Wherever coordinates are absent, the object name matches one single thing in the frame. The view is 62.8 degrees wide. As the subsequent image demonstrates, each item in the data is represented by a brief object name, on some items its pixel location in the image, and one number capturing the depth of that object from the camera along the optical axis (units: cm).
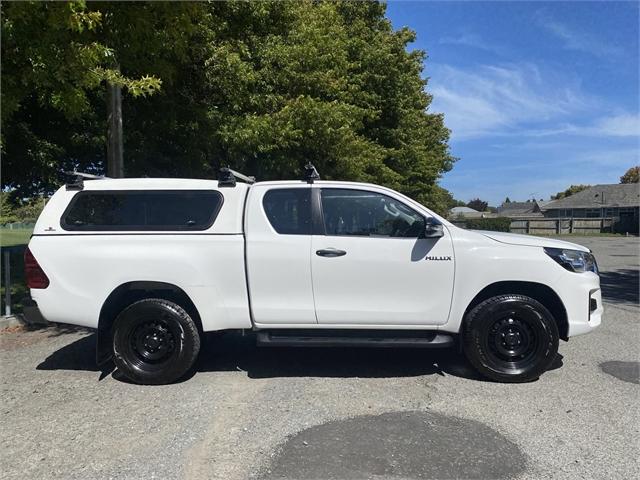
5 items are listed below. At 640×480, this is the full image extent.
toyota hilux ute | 492
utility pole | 852
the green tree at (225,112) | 952
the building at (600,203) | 6203
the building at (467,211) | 12525
